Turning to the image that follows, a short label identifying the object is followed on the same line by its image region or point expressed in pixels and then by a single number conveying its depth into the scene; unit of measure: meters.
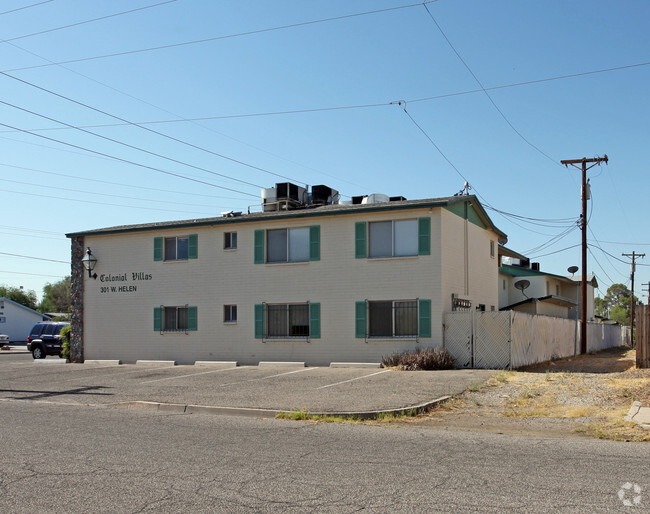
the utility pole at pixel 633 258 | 67.75
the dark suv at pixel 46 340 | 32.50
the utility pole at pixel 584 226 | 31.91
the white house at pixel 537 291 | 37.08
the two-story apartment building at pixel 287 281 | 22.45
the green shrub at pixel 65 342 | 29.23
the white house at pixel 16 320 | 67.50
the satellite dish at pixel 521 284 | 34.00
